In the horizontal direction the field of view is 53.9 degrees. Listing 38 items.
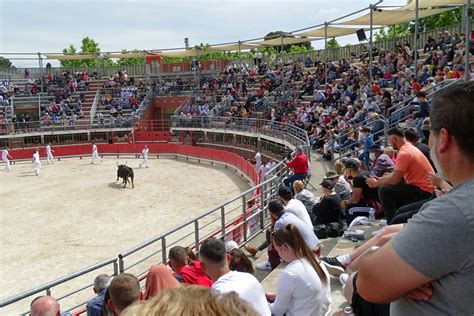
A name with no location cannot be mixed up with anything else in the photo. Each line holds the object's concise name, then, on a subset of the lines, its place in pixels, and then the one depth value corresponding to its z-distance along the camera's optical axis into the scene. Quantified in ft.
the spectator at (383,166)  23.29
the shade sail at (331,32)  99.88
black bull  83.30
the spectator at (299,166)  40.06
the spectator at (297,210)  20.74
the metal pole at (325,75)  89.26
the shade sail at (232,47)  136.59
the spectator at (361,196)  23.85
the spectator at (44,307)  14.60
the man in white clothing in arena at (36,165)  100.67
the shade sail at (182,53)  159.84
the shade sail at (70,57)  159.19
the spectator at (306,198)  28.04
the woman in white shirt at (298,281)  12.87
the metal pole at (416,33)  56.19
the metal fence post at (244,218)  31.53
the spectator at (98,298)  16.40
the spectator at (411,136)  20.15
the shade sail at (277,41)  126.62
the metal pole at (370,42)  62.34
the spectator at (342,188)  27.68
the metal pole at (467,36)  34.50
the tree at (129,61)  320.33
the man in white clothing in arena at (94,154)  114.01
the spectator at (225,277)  12.06
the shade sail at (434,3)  64.59
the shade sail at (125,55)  167.94
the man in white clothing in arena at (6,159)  108.47
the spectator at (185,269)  16.21
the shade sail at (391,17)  75.72
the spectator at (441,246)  5.46
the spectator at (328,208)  25.32
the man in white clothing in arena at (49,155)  116.47
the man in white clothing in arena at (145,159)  103.71
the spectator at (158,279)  14.25
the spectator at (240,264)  17.25
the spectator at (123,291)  12.80
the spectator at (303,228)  17.24
